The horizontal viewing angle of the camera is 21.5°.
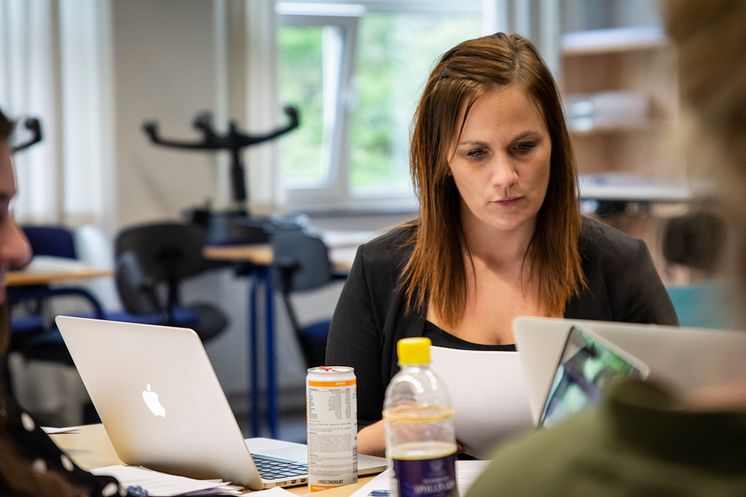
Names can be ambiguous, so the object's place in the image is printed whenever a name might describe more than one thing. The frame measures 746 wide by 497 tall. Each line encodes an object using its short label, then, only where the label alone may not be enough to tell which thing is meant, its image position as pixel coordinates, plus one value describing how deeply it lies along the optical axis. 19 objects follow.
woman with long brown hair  2.61
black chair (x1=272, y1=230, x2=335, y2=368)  4.89
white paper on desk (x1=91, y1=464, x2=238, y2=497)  2.22
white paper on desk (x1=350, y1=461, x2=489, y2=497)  2.22
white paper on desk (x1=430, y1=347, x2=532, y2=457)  2.44
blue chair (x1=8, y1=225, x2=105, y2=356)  4.85
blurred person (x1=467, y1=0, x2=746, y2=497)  1.28
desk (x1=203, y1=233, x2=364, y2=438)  5.49
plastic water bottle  2.00
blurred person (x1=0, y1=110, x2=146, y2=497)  2.01
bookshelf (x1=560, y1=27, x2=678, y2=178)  7.47
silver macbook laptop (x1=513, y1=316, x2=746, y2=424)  1.63
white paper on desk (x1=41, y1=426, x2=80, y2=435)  2.63
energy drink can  2.24
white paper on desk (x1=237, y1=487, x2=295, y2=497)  2.24
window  6.94
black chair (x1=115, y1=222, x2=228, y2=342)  5.10
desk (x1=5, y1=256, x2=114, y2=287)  4.93
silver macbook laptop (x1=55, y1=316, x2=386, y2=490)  2.21
